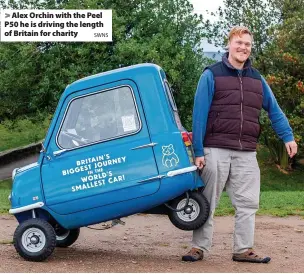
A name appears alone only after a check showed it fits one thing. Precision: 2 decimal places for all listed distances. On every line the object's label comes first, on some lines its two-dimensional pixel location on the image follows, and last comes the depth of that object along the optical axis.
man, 5.90
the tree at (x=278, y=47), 20.54
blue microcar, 5.75
